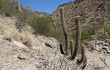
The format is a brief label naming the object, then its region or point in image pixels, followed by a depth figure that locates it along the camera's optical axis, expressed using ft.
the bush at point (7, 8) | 16.99
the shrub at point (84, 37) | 19.92
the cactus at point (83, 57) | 9.45
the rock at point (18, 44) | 11.62
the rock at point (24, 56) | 9.90
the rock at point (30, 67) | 8.34
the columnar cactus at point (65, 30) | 9.85
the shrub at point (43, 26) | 17.15
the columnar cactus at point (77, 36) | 9.03
